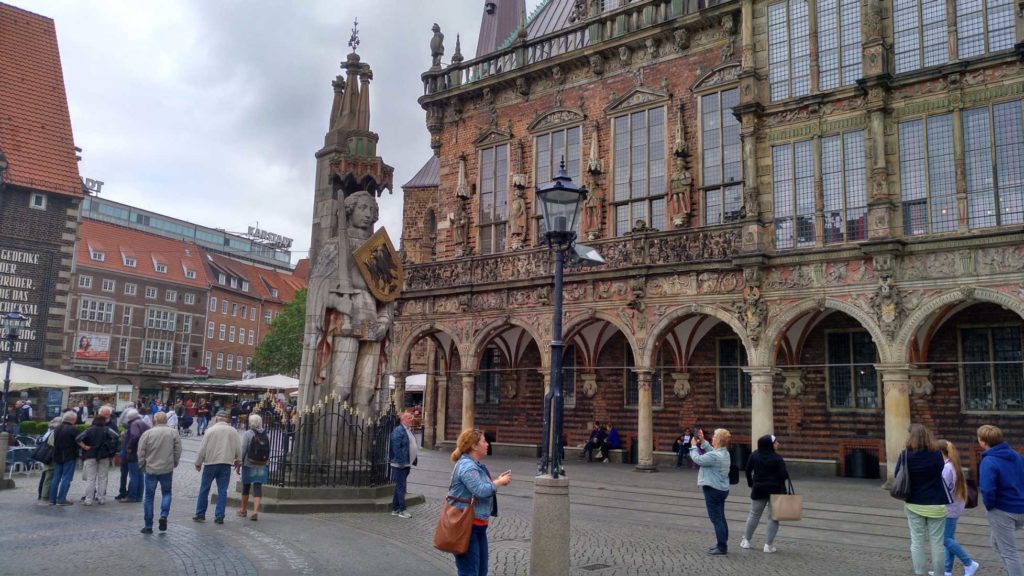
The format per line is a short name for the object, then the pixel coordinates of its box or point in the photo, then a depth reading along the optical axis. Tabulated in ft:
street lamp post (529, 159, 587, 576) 23.32
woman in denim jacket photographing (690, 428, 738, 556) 31.17
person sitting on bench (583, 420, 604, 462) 82.64
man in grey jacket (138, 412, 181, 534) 32.86
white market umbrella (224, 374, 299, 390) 101.17
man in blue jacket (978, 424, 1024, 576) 24.04
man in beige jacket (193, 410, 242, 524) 34.78
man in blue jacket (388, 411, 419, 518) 40.22
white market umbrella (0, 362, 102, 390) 71.05
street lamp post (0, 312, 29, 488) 64.13
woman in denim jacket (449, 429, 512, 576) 20.43
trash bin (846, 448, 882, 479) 68.13
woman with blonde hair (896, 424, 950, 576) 26.08
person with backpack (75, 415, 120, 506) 41.91
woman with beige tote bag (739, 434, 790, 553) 31.14
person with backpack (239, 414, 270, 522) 36.96
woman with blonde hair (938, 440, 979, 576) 27.30
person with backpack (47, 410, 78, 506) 41.42
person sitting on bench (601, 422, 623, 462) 82.28
